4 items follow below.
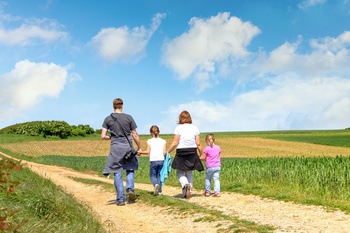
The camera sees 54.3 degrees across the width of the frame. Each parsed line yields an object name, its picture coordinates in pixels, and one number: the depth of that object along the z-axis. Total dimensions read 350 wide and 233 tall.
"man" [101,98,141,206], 8.96
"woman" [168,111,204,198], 9.80
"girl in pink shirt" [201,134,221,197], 10.72
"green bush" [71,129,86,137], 85.57
